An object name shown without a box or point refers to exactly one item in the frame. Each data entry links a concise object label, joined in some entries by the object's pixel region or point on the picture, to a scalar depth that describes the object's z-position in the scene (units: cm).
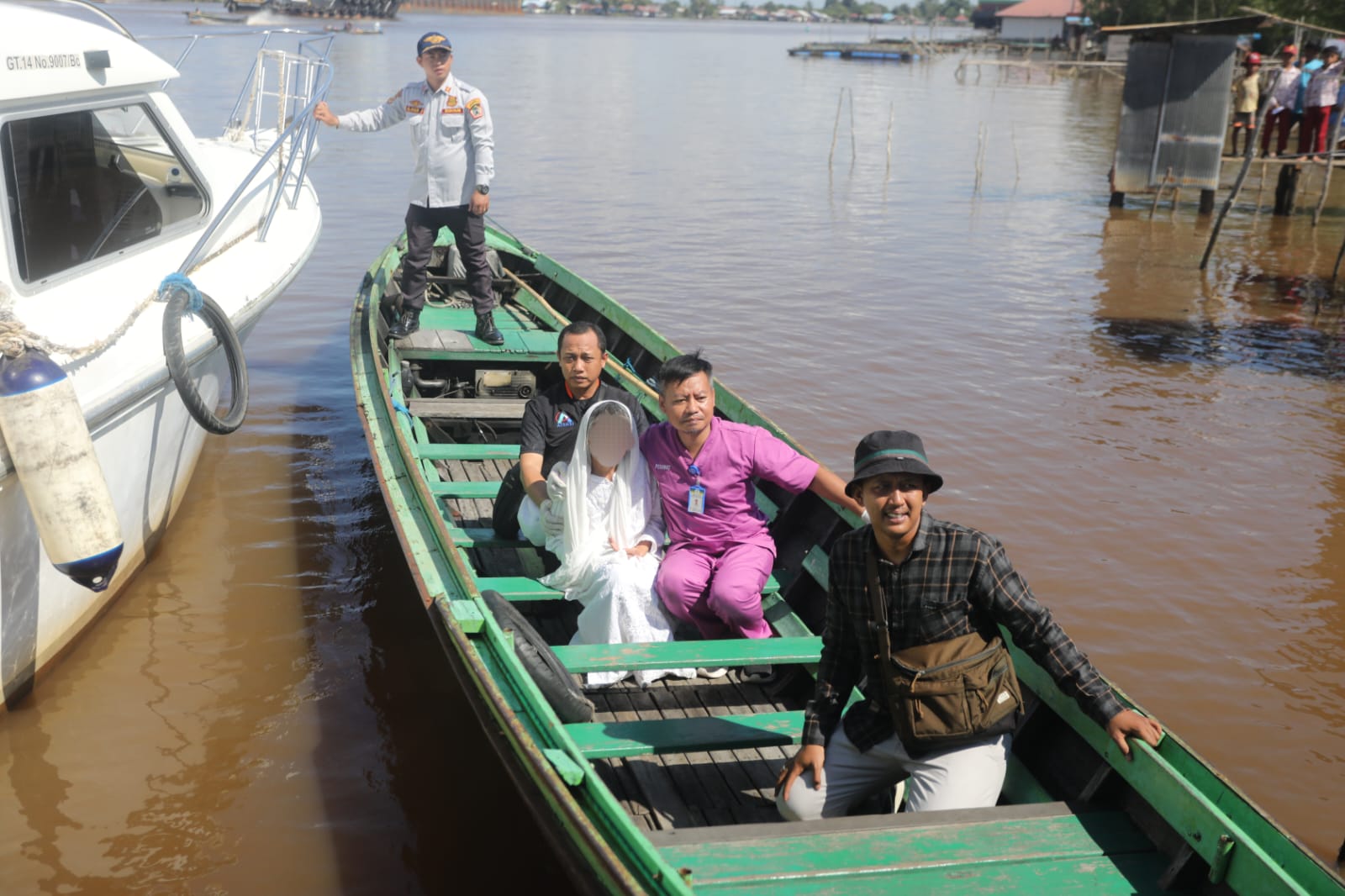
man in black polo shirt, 486
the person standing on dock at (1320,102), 1650
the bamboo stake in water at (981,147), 2120
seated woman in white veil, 447
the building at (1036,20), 6625
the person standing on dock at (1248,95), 1881
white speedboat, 438
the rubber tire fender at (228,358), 527
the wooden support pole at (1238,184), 1329
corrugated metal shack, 1675
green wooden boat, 306
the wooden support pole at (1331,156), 1271
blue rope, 554
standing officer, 729
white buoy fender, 421
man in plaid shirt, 323
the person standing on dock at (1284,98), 1697
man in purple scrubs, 443
